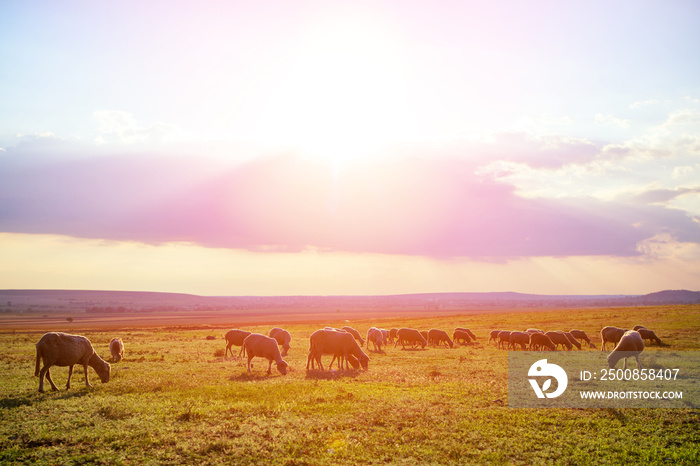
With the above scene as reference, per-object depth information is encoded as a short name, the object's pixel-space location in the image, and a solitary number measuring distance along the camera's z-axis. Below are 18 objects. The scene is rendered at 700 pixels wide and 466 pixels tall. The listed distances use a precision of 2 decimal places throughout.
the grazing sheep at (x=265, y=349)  23.45
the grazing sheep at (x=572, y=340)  36.48
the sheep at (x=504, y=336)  38.97
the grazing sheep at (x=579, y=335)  39.46
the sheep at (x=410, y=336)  41.56
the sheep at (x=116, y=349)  28.54
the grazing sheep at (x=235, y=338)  33.06
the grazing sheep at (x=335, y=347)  24.78
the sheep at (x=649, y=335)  35.53
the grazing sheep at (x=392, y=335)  48.64
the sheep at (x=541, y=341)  35.66
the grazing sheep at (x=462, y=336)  45.75
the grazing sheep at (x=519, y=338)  37.16
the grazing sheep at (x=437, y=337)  43.31
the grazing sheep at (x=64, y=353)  17.16
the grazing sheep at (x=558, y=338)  35.45
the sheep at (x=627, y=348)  22.09
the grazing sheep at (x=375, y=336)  39.09
